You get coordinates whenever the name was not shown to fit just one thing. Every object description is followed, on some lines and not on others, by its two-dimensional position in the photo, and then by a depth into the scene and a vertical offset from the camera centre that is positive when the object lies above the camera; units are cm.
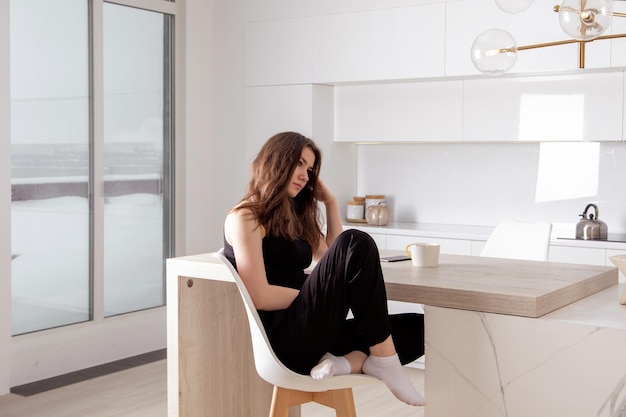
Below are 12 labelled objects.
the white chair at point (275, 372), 251 -67
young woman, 247 -40
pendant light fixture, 252 +41
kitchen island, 232 -55
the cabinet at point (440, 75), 435 +48
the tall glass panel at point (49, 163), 436 -5
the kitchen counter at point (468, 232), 422 -43
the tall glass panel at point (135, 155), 491 +0
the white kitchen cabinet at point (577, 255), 419 -50
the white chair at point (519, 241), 364 -38
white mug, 304 -36
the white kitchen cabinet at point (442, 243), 463 -50
